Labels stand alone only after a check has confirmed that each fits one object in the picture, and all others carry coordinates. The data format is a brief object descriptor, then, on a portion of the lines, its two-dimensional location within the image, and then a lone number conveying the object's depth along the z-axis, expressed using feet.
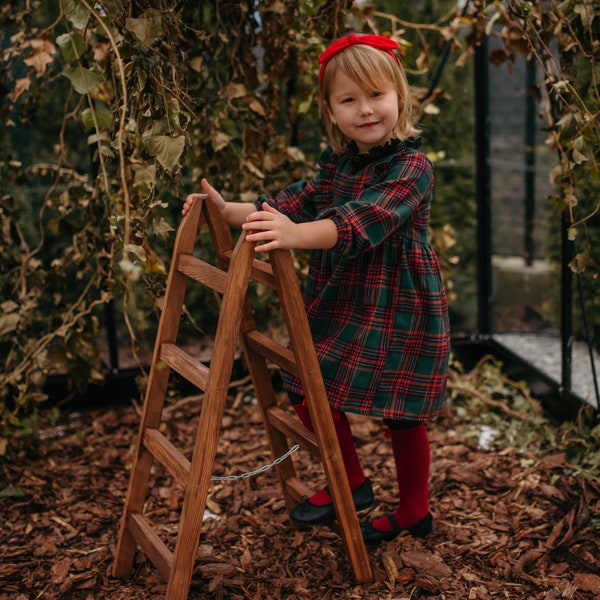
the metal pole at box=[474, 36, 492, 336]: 9.88
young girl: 5.47
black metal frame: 9.16
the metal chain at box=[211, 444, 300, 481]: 5.85
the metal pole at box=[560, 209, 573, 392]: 7.83
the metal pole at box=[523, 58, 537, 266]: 11.40
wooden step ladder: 4.91
